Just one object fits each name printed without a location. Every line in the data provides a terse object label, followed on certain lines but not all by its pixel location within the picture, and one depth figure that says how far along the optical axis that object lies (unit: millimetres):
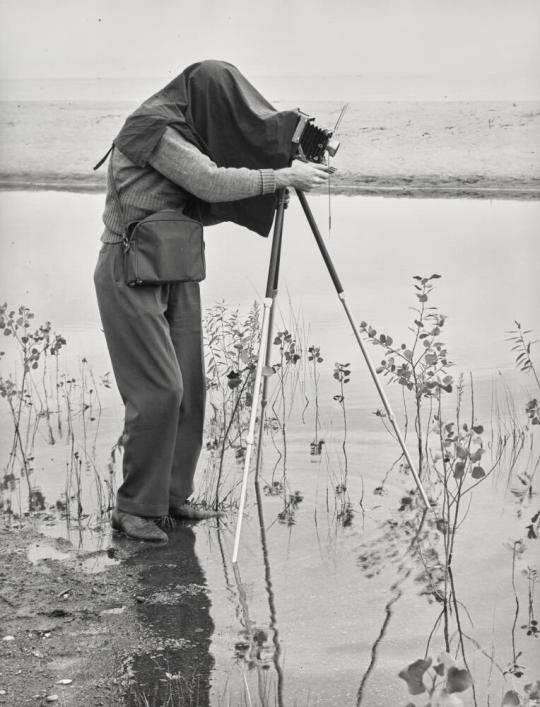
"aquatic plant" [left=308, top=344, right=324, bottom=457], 5793
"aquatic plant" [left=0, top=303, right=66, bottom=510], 5500
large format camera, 4598
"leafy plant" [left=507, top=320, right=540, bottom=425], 5180
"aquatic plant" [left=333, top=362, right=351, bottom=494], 5267
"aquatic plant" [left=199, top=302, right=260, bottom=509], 5184
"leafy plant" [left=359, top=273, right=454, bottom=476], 5160
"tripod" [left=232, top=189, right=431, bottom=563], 4340
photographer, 4422
